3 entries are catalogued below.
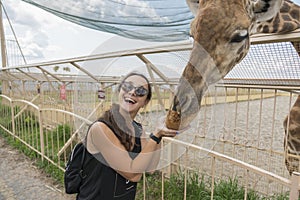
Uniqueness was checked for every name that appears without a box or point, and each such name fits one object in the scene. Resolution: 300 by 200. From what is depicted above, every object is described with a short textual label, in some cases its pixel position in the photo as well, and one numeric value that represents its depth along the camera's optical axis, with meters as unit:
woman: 1.23
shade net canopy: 3.12
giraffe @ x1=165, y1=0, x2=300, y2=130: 0.98
